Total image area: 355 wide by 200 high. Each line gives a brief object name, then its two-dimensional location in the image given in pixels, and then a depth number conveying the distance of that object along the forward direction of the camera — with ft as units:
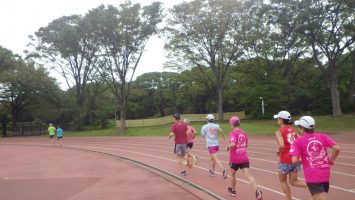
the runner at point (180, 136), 42.39
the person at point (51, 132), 108.88
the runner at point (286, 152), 24.36
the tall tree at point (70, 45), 153.58
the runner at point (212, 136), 39.42
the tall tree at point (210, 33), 140.15
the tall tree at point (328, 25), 120.57
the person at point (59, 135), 105.19
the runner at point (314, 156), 19.12
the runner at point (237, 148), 28.71
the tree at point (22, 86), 182.39
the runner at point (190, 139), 46.83
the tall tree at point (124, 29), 140.97
